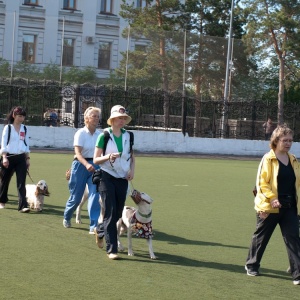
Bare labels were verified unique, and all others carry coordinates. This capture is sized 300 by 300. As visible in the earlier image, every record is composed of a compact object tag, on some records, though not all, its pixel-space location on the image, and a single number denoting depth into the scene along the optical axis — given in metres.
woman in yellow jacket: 8.89
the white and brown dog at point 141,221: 9.98
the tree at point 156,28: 45.41
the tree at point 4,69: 48.79
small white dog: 14.00
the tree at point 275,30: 44.09
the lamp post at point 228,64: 44.62
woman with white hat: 9.84
